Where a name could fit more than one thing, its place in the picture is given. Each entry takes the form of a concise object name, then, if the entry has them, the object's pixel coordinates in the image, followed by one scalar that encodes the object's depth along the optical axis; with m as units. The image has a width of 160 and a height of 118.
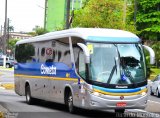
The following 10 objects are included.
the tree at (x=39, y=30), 101.18
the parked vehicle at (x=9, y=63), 82.47
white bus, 16.92
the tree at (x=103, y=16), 51.28
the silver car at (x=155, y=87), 30.94
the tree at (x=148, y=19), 75.44
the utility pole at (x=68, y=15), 35.52
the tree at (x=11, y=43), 174.45
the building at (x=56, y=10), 140.38
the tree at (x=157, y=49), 67.68
